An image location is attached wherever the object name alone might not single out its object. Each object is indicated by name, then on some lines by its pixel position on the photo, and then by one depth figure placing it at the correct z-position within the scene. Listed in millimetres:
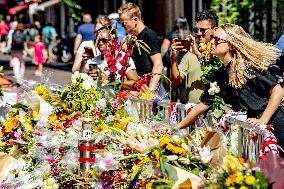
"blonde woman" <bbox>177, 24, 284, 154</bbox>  8175
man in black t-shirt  11942
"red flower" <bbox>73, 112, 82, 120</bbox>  9735
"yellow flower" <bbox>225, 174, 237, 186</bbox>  5863
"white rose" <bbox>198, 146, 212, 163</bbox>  6632
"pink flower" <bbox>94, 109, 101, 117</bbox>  9726
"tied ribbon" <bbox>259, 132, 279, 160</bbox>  7047
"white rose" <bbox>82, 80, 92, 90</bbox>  10172
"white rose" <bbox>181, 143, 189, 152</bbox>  6855
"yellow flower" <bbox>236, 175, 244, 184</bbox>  5843
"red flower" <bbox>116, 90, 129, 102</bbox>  9959
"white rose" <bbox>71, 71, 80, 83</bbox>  10471
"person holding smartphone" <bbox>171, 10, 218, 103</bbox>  10492
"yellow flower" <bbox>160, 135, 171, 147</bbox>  6955
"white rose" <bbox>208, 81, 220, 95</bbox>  8646
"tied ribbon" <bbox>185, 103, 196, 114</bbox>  9251
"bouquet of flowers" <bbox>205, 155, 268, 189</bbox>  5812
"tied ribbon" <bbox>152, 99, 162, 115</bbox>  9892
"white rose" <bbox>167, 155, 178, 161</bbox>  6714
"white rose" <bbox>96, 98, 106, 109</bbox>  9789
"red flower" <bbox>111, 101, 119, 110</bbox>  9680
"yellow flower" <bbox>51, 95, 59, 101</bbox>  10610
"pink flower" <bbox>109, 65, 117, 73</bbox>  11019
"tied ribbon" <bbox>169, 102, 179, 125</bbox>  9436
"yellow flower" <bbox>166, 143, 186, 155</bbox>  6817
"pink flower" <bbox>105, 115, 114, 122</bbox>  9085
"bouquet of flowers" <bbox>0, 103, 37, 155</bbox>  10112
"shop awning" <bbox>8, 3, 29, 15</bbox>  72903
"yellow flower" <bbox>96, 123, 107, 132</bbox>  8673
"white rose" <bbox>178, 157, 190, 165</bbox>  6668
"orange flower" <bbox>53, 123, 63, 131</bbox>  9432
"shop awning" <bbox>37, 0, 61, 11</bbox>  56666
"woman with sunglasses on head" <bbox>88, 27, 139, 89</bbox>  11122
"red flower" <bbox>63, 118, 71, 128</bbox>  9509
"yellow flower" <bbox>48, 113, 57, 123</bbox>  9947
